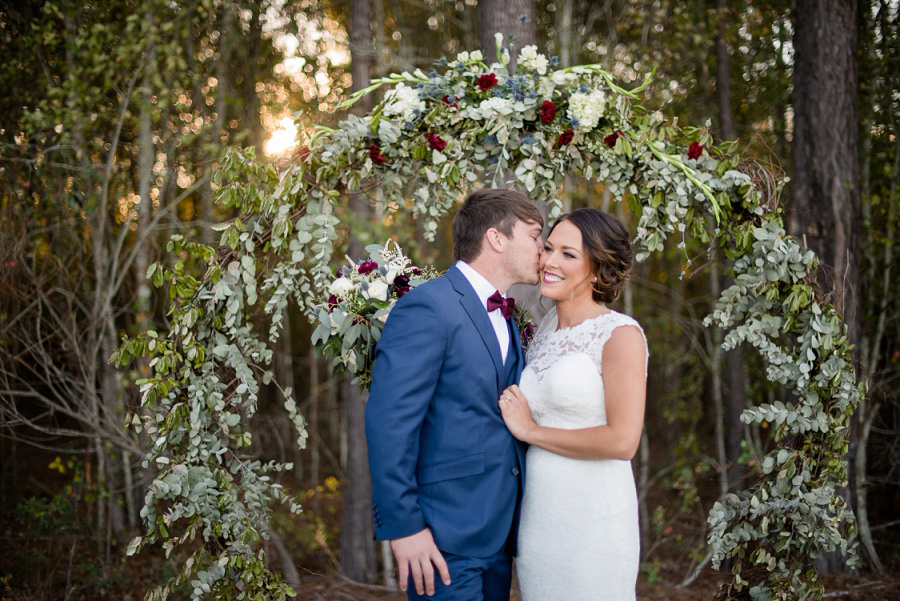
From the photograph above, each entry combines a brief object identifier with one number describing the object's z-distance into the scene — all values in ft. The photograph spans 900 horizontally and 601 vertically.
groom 6.61
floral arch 8.75
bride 7.12
